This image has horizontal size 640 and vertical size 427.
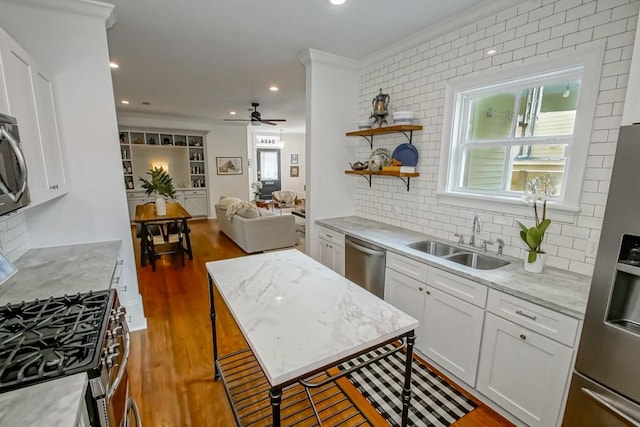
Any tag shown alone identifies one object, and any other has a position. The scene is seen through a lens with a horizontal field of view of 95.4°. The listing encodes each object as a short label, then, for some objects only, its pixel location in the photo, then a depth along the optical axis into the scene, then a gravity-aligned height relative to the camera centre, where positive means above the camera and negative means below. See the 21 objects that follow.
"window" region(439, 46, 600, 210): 1.85 +0.30
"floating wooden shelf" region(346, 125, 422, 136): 2.81 +0.39
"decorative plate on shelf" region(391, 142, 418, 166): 2.93 +0.14
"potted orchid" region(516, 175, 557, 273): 1.83 -0.40
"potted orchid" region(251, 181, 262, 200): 9.89 -0.74
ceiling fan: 5.49 +0.91
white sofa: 5.03 -1.15
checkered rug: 1.84 -1.54
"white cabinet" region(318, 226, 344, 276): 3.16 -0.92
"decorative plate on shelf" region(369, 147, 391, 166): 3.20 +0.15
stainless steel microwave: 1.28 -0.03
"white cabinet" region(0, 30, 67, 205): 1.50 +0.27
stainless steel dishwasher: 2.60 -0.90
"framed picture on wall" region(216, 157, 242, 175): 8.10 +0.02
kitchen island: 1.05 -0.68
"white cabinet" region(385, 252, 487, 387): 1.90 -1.01
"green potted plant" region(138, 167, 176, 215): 4.68 -0.37
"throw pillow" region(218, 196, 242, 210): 5.82 -0.74
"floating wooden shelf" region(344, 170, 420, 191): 2.88 -0.06
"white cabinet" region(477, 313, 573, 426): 1.52 -1.13
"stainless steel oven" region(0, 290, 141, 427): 0.98 -0.68
